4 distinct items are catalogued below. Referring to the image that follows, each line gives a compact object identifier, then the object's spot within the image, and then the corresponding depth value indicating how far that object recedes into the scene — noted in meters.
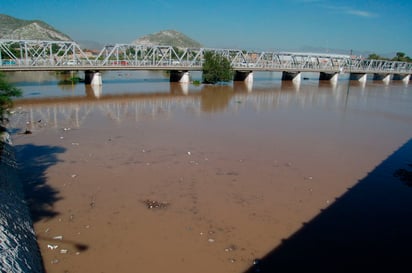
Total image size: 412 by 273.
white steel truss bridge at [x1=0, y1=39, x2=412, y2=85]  39.25
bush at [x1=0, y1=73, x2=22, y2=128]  13.75
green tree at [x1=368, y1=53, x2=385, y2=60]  113.06
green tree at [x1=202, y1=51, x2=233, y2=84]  49.53
